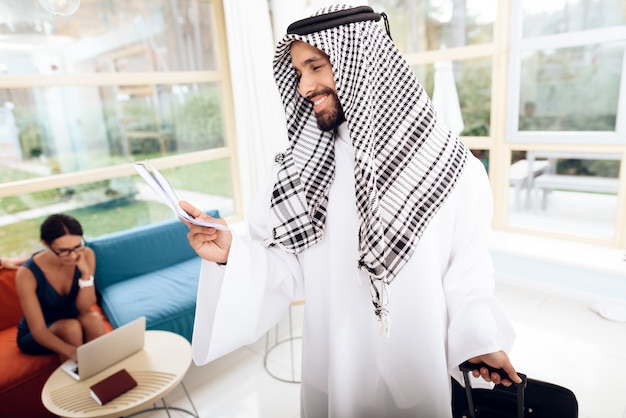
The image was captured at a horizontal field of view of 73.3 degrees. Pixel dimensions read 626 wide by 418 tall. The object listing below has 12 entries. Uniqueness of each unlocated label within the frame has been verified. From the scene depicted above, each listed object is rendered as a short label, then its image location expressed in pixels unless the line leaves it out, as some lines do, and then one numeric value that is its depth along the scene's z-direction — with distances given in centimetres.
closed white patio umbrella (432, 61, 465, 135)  356
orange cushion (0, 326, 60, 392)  202
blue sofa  254
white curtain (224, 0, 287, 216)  343
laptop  185
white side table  169
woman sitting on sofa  211
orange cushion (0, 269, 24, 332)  250
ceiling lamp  221
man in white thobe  112
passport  174
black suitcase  111
